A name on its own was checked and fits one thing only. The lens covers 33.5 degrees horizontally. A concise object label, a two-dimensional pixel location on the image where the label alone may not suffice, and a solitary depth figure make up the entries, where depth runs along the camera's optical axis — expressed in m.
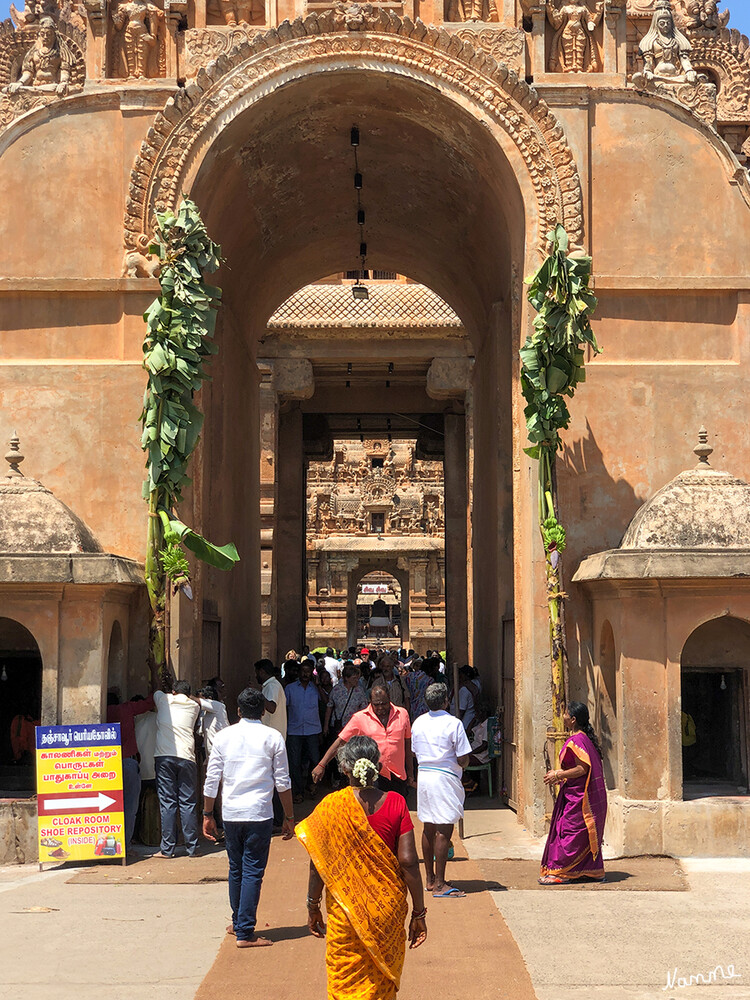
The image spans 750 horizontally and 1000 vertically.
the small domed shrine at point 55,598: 10.06
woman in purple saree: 9.10
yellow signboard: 9.85
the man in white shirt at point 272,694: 11.70
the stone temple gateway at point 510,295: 10.26
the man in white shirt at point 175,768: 10.27
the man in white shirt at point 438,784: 8.74
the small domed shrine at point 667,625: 9.98
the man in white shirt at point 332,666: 20.91
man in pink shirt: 9.29
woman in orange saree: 5.16
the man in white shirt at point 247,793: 7.16
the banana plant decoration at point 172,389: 10.80
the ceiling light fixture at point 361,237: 13.25
